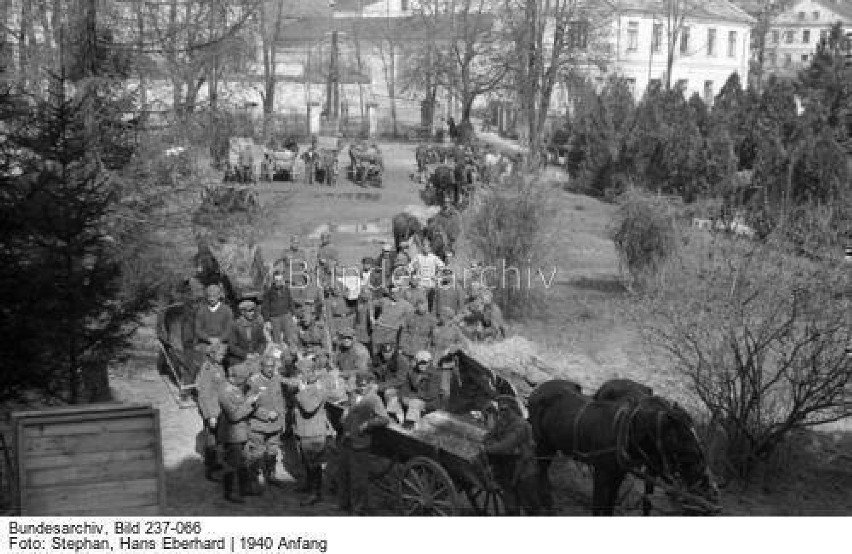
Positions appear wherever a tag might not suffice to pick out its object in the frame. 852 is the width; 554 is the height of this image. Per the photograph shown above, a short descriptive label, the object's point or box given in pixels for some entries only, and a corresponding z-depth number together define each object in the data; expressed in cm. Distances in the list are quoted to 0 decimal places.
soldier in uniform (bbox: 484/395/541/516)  947
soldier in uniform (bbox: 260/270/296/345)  1443
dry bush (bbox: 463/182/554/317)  1848
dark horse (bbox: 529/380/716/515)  927
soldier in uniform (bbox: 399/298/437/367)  1332
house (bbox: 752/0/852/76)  9656
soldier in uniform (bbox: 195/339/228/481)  1090
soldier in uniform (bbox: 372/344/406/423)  1144
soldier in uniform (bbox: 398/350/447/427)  1168
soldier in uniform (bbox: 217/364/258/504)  1034
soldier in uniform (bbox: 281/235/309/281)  1555
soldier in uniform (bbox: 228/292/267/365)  1296
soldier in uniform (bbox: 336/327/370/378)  1209
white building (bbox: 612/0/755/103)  6178
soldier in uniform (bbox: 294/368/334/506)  1061
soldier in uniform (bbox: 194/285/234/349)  1328
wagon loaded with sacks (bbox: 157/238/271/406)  1381
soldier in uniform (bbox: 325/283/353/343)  1466
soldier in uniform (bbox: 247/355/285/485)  1055
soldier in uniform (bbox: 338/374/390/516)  1010
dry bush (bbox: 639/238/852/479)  1177
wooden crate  866
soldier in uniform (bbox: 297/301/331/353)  1297
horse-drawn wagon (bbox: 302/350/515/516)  948
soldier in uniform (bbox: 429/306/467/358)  1312
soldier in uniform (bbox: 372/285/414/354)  1418
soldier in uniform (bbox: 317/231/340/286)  1590
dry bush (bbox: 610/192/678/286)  1936
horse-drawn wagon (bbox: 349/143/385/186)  3291
